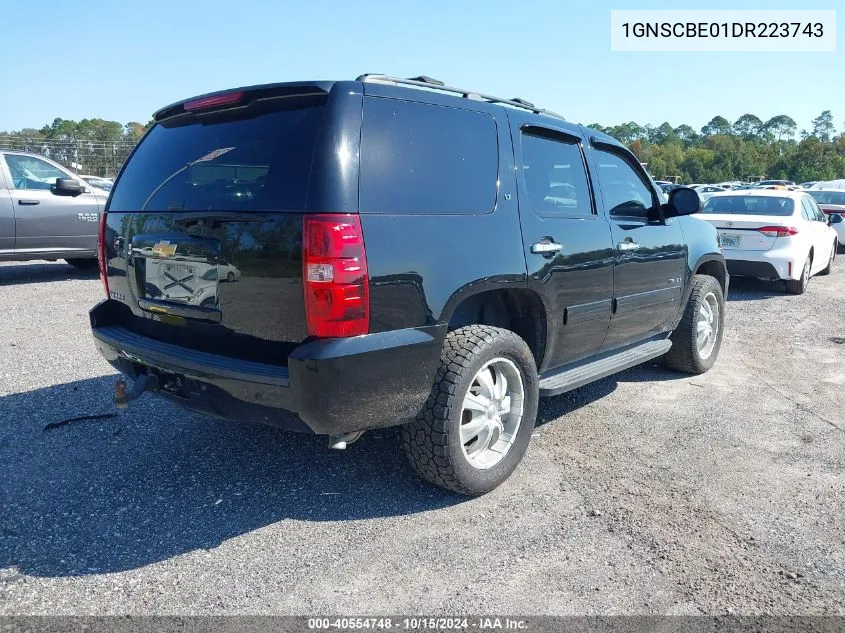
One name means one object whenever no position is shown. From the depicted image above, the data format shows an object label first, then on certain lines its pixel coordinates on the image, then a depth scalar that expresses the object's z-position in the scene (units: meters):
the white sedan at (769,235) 9.45
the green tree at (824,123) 156.34
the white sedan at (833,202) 15.59
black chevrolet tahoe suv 2.72
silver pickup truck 8.78
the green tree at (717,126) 184.85
